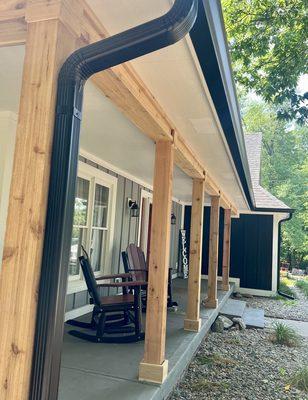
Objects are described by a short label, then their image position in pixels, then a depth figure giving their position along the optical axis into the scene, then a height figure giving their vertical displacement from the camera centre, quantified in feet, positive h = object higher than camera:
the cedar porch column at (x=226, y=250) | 27.84 -0.45
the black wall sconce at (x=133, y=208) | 21.08 +1.86
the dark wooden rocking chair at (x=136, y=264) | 16.83 -1.19
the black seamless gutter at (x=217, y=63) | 5.65 +3.46
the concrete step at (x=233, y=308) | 21.86 -4.18
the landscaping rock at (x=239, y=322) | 20.29 -4.41
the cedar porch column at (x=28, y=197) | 3.88 +0.41
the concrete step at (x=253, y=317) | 20.90 -4.50
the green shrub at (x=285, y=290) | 35.22 -4.35
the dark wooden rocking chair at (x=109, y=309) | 12.05 -2.41
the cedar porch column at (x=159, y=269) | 9.27 -0.75
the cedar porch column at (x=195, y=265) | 14.23 -0.88
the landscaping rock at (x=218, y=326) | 19.15 -4.41
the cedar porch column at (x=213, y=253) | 19.43 -0.49
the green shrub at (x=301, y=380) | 12.54 -4.66
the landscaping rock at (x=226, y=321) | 19.99 -4.35
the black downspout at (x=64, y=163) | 3.94 +0.85
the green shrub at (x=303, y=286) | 38.40 -4.44
